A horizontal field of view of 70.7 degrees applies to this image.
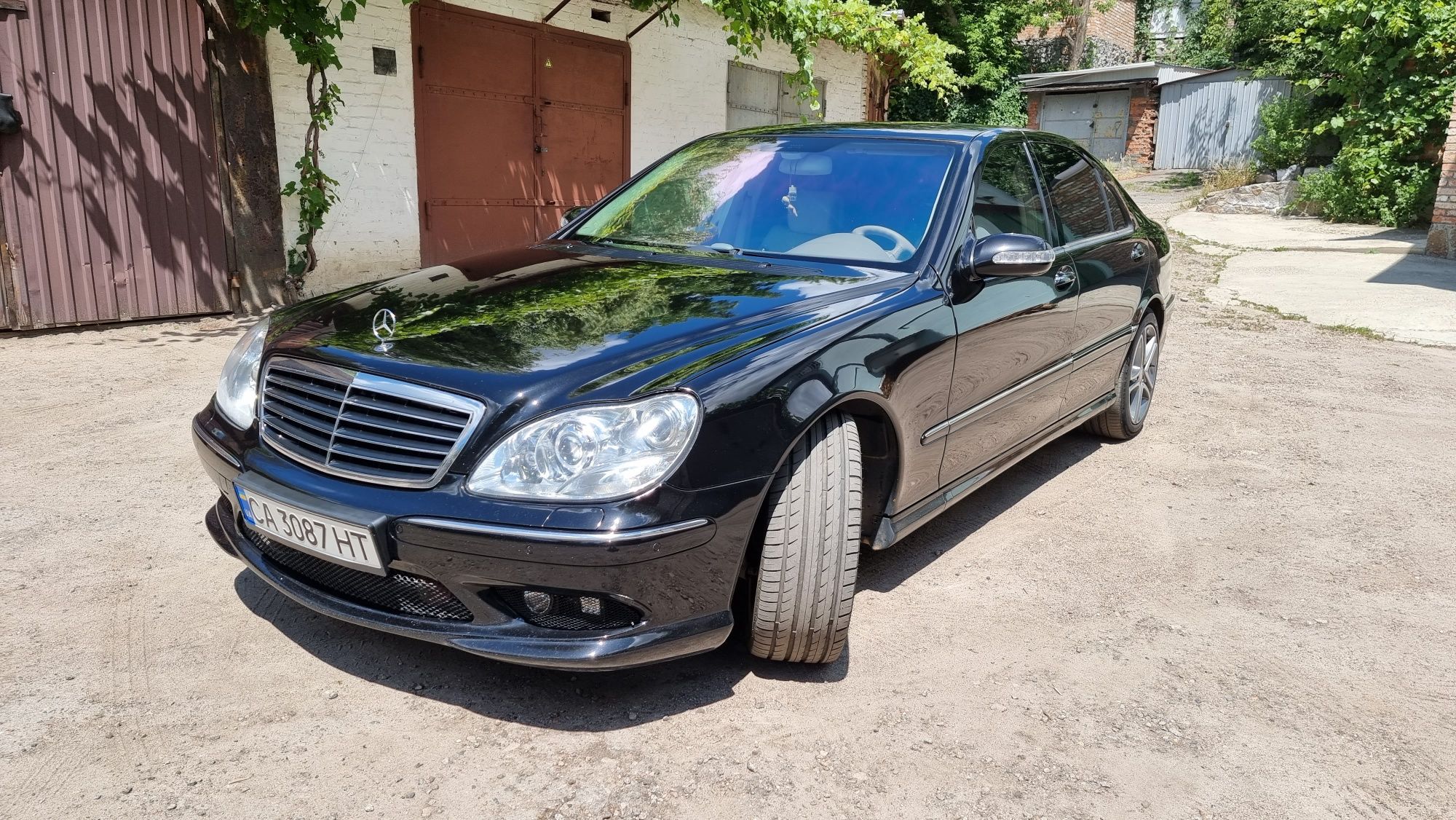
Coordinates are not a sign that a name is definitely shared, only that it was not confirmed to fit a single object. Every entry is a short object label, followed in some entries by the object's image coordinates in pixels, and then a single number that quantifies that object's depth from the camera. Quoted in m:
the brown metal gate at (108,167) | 6.25
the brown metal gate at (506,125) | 8.61
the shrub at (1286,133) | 17.55
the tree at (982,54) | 25.16
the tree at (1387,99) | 13.48
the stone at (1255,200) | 16.89
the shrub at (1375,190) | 14.02
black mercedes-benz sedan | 2.25
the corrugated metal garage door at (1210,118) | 24.22
